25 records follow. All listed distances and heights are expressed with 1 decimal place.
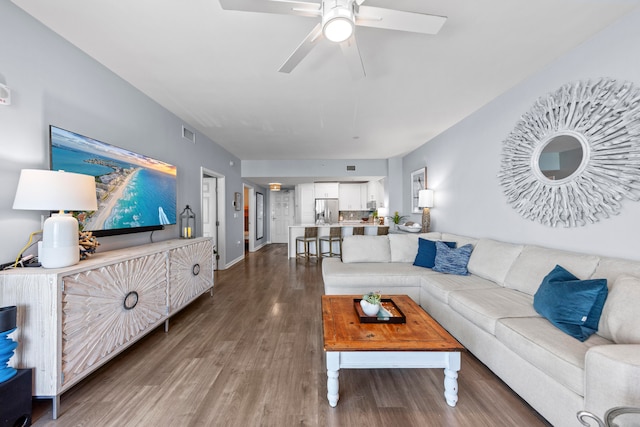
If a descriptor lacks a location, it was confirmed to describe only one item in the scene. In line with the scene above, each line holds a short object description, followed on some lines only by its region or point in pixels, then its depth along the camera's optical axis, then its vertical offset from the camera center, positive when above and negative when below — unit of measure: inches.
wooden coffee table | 61.2 -32.3
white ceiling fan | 54.4 +44.6
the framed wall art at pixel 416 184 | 202.2 +25.1
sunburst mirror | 74.0 +20.2
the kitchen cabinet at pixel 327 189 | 334.3 +33.6
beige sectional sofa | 46.7 -29.8
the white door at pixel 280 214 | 383.9 +1.4
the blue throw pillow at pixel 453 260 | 119.3 -22.5
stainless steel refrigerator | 333.1 +5.9
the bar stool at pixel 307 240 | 240.8 -25.2
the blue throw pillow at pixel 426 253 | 132.2 -21.0
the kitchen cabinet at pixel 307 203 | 335.9 +15.5
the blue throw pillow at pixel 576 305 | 61.9 -23.6
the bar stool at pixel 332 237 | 249.8 -22.9
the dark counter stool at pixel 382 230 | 241.3 -15.2
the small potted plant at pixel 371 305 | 77.4 -28.0
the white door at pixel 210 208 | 210.1 +6.4
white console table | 59.4 -26.0
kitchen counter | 256.4 -18.2
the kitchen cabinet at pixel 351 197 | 338.3 +23.0
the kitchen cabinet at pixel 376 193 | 295.6 +26.4
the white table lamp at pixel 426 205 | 183.2 +6.4
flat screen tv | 79.7 +14.1
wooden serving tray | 75.0 -31.1
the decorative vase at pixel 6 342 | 53.2 -27.0
